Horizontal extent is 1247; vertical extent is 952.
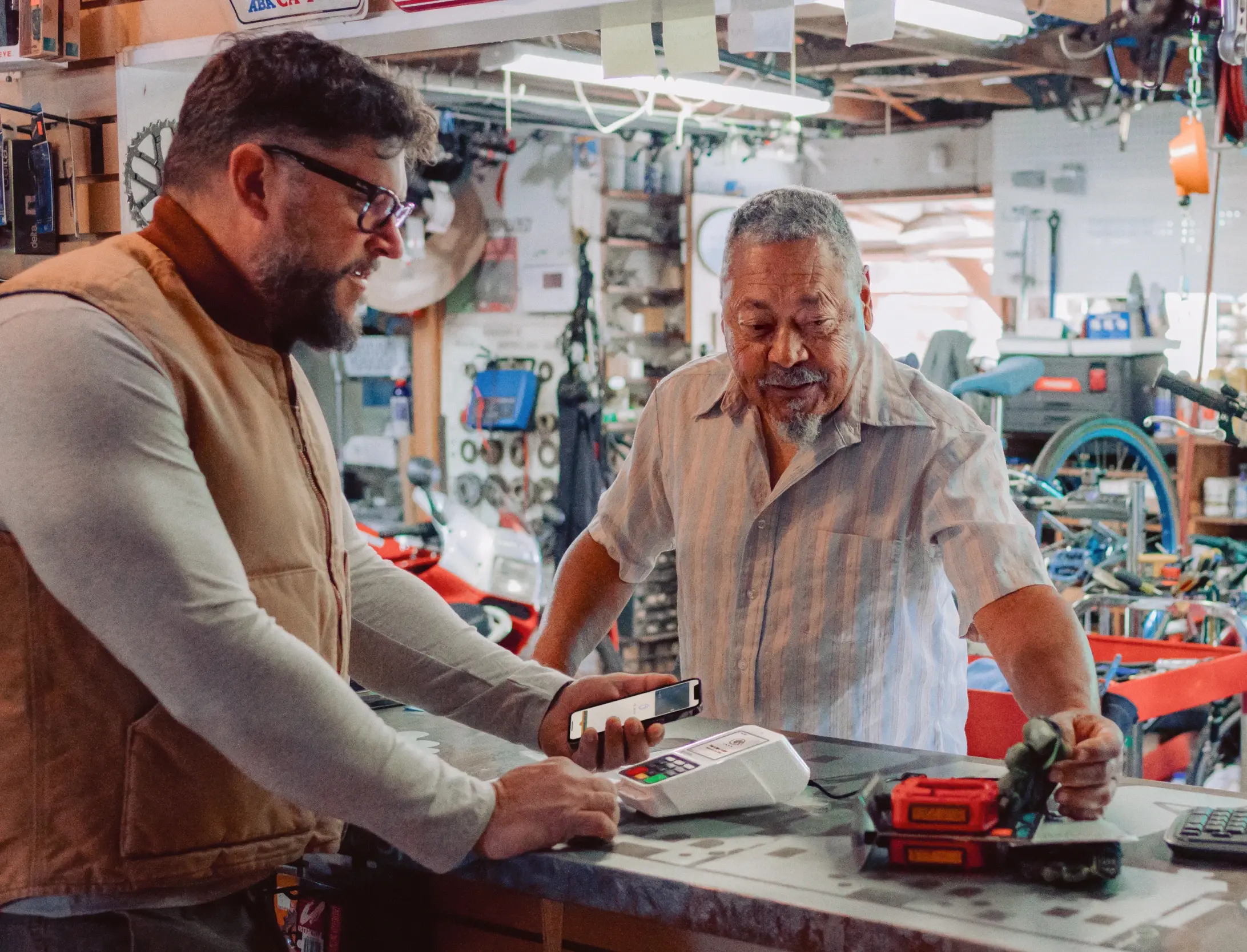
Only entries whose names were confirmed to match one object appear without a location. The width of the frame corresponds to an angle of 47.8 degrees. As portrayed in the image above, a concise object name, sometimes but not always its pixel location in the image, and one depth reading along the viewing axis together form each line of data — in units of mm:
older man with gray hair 2258
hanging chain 3516
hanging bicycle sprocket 3365
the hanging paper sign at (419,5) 2752
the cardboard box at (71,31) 3389
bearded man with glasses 1344
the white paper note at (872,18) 2557
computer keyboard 1517
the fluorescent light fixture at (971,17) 3250
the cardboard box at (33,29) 3348
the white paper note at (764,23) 2553
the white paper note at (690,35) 2633
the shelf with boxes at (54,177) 3520
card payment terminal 1708
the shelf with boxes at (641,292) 8219
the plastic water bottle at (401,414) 8500
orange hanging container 4238
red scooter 4738
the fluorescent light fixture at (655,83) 5535
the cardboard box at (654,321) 8398
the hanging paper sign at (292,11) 2896
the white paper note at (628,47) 2709
